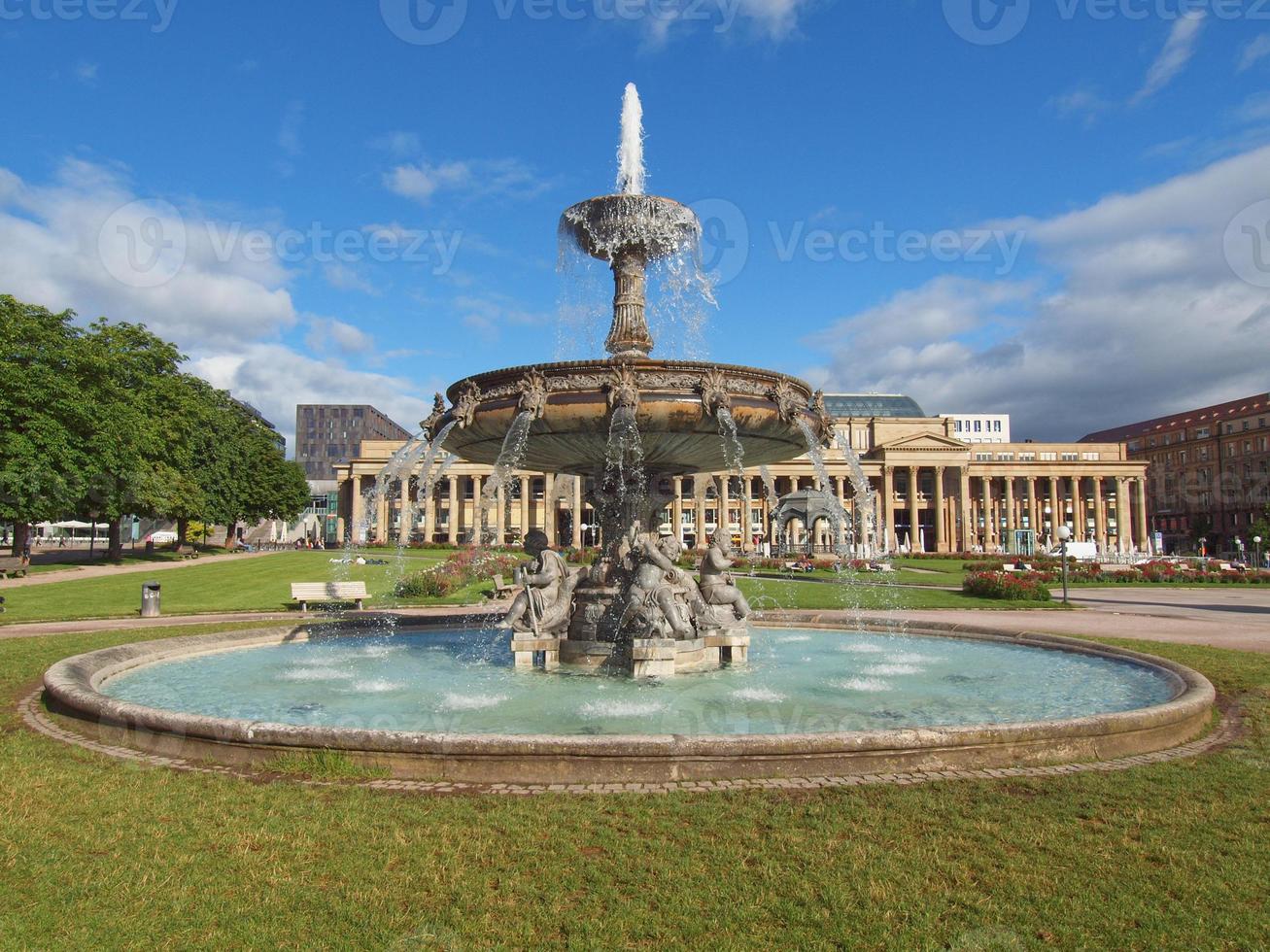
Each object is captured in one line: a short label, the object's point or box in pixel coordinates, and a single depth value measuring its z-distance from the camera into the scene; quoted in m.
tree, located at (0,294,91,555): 34.62
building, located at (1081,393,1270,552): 101.81
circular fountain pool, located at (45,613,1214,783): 6.29
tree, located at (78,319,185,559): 40.03
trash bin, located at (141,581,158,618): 20.95
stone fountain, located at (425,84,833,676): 10.20
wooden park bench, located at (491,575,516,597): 24.05
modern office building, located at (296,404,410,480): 175.75
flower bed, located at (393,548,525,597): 29.34
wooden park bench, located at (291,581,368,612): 21.69
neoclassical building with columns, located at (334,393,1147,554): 106.62
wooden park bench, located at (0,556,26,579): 36.16
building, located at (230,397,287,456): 77.77
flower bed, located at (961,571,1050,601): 29.30
